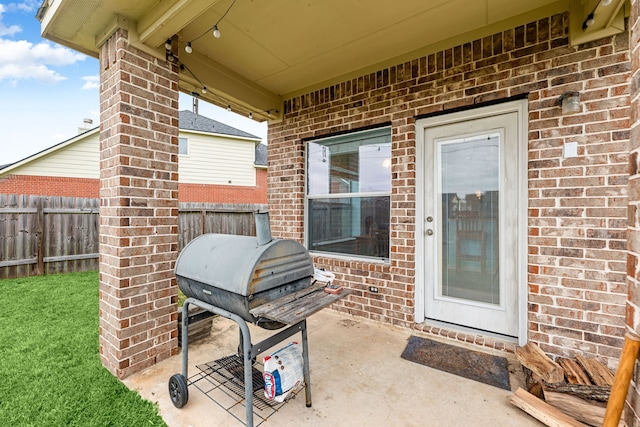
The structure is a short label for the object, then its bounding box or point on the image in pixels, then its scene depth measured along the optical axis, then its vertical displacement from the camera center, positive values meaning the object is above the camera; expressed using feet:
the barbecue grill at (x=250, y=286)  4.95 -1.52
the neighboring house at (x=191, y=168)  29.60 +5.91
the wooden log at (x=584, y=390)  5.20 -3.59
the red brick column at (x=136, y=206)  6.88 +0.20
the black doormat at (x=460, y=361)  6.91 -4.21
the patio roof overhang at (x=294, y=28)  6.54 +5.43
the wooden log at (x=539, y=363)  5.93 -3.66
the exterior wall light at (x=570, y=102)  6.79 +2.68
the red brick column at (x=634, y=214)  2.80 -0.06
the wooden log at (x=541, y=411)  5.10 -3.95
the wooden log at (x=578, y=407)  5.03 -3.80
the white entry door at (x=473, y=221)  8.12 -0.34
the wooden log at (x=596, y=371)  5.76 -3.61
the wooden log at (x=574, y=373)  5.87 -3.67
